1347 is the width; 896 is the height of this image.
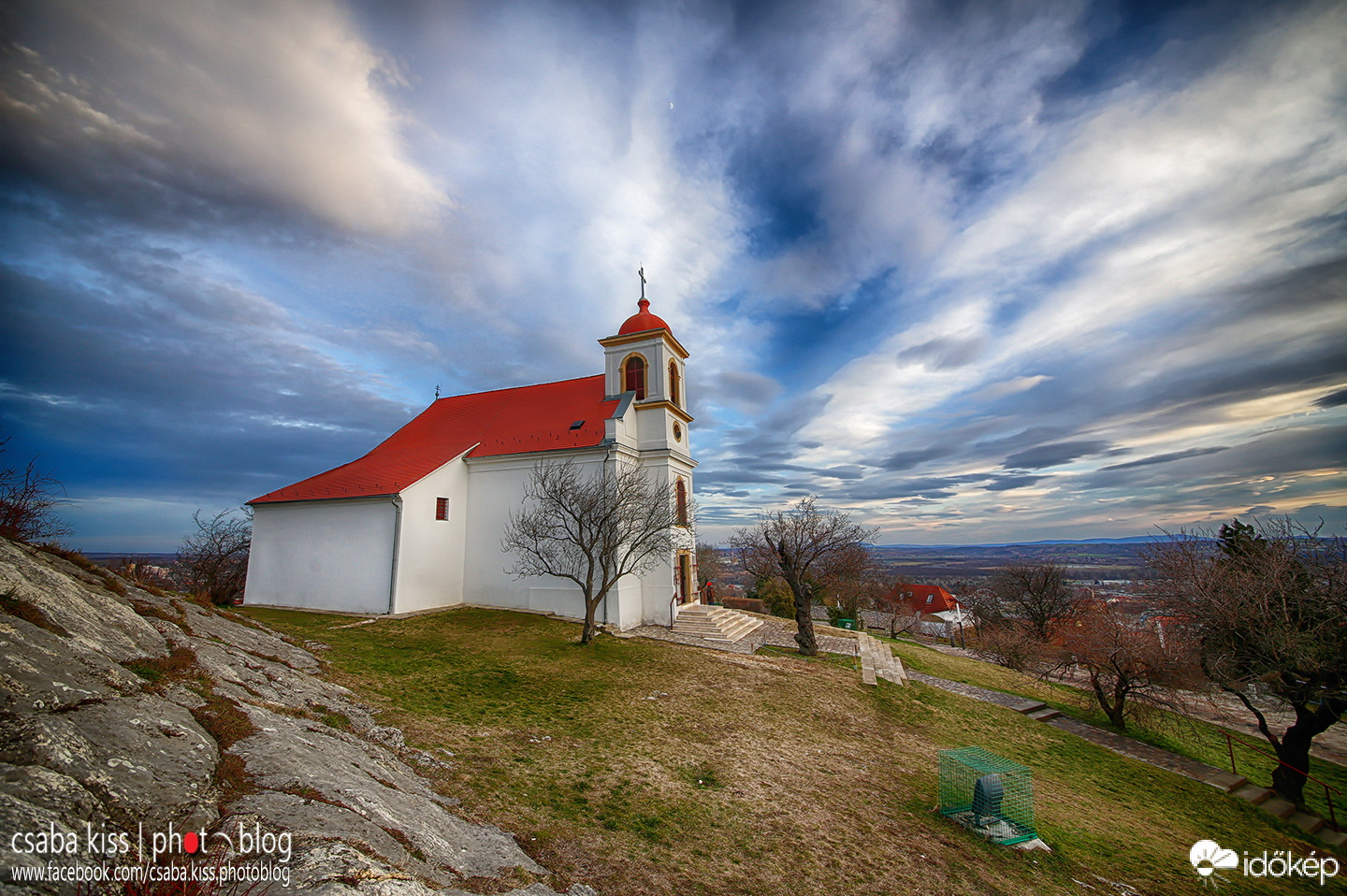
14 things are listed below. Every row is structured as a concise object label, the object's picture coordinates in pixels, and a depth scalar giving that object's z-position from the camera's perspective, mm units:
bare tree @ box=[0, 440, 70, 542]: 7598
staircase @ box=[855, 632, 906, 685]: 15953
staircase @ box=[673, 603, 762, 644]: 19016
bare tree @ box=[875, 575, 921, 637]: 38628
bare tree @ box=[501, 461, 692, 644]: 16172
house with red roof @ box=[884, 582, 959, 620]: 51219
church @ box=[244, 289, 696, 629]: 18062
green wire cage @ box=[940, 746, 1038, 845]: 7488
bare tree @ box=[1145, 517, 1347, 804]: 10609
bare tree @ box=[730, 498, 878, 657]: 18562
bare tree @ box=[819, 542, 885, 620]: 29672
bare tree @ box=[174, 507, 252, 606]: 21344
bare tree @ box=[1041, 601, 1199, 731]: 13773
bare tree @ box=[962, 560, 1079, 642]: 29781
